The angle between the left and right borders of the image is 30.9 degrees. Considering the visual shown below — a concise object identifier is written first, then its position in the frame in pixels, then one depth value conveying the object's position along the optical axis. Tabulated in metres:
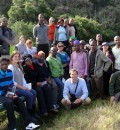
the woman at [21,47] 6.38
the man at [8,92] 4.48
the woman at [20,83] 4.77
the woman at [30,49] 6.46
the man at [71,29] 7.60
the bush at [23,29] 14.58
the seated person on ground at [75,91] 5.24
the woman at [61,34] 7.10
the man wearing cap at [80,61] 5.77
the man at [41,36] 6.78
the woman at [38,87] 5.03
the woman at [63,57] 6.11
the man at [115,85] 5.68
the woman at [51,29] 7.19
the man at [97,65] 5.73
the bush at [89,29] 17.38
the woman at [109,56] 5.91
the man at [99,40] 6.30
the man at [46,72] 5.24
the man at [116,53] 5.83
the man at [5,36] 5.94
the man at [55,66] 5.61
